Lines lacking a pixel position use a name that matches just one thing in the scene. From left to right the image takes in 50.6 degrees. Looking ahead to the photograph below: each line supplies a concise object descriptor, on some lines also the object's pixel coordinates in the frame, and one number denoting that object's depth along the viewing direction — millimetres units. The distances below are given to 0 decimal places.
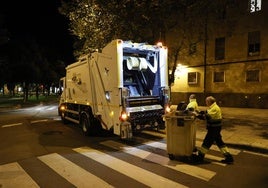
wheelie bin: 7098
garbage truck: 8867
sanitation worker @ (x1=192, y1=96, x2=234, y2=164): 6938
